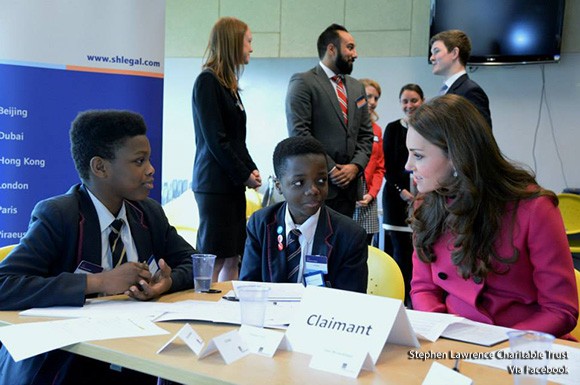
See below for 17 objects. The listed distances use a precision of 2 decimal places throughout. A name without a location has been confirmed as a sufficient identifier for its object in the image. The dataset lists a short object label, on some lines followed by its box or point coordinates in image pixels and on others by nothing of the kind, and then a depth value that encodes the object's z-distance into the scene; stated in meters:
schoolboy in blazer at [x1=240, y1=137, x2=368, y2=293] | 2.39
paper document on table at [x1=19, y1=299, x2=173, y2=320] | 1.71
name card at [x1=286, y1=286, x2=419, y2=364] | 1.38
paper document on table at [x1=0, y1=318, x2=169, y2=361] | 1.43
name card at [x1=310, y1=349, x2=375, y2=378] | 1.31
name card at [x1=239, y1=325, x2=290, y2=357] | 1.43
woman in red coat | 4.87
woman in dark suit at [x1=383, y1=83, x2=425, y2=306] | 4.85
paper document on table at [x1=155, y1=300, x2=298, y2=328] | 1.68
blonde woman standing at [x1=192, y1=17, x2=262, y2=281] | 3.54
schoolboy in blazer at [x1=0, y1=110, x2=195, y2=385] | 1.76
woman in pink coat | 1.96
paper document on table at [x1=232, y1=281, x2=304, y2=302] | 1.94
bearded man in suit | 3.76
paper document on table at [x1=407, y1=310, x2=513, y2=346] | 1.60
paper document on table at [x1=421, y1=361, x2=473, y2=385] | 1.17
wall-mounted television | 5.59
